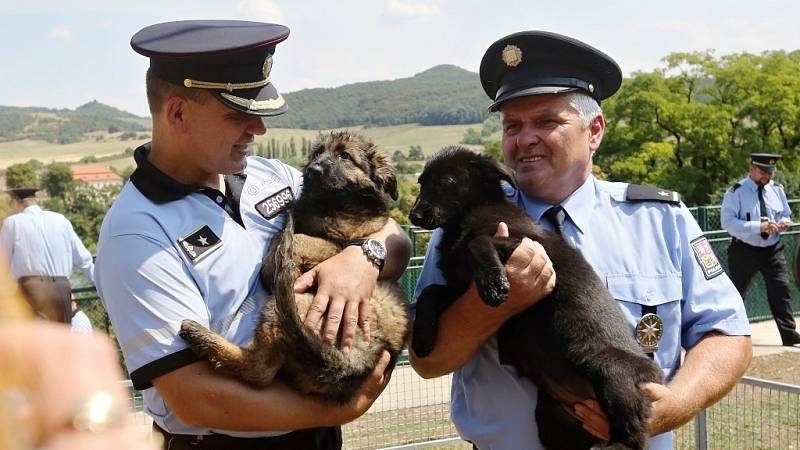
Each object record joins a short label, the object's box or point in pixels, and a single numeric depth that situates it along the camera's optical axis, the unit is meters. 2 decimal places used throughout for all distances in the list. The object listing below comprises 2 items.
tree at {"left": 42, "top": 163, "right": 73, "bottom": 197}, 38.74
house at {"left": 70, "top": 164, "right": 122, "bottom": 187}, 52.88
